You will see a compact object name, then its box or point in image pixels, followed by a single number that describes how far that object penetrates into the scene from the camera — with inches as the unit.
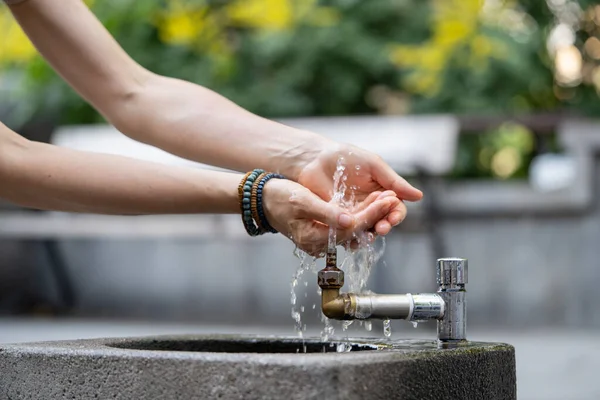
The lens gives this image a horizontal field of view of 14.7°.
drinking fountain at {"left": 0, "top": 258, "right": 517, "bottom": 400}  74.4
